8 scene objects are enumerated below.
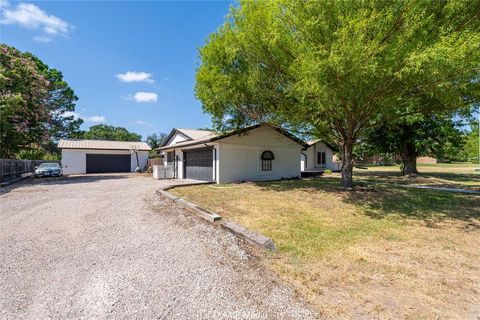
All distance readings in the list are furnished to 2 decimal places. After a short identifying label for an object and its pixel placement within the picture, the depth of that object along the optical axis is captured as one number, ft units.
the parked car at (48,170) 68.08
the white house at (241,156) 50.14
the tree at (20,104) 50.39
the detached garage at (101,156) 85.40
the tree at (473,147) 93.62
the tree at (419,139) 58.29
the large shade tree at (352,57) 21.62
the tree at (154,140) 179.42
